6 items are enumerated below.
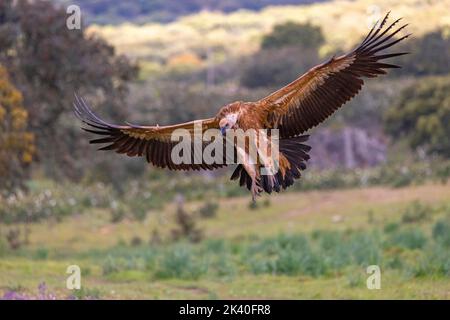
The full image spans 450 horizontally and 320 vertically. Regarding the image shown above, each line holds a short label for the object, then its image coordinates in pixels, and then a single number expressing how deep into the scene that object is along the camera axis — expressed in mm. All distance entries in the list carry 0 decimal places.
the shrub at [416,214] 19438
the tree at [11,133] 16641
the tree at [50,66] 19000
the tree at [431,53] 45094
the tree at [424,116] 30438
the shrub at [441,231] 14762
